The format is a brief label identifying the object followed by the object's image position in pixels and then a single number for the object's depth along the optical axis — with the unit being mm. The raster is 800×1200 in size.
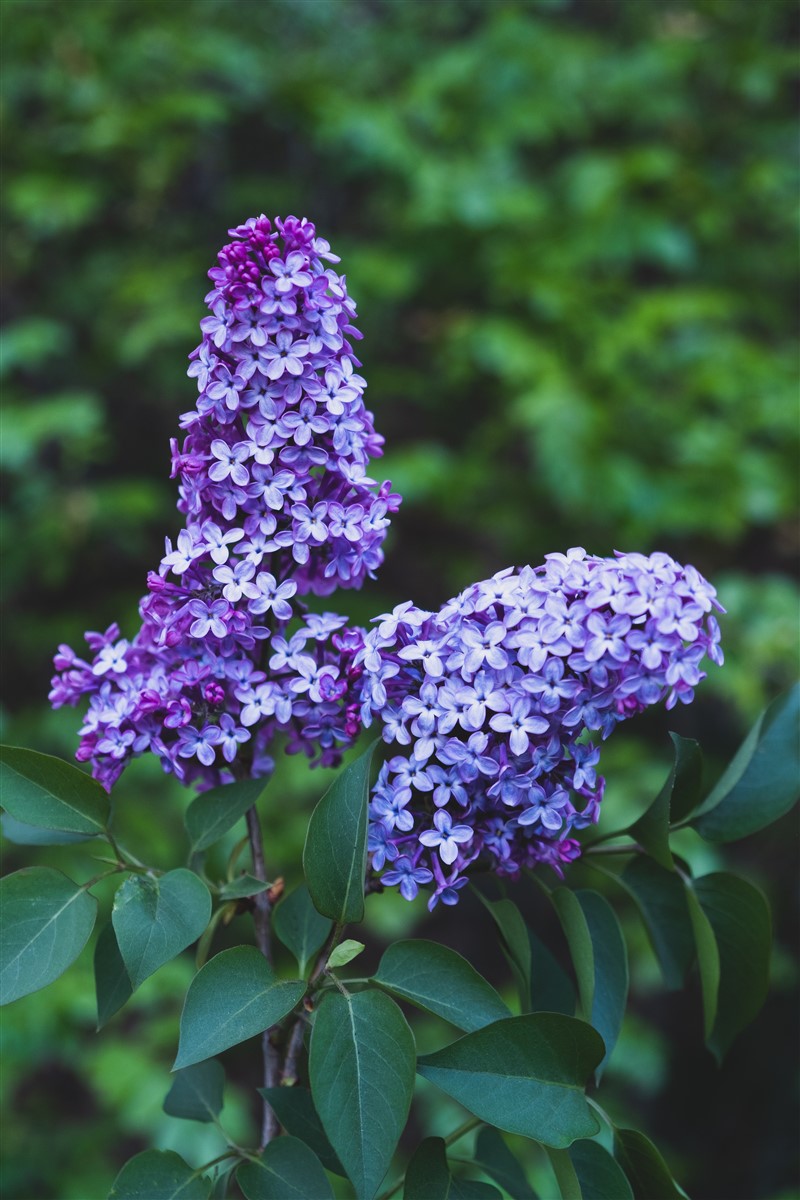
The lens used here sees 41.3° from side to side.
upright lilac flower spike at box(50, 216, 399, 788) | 439
